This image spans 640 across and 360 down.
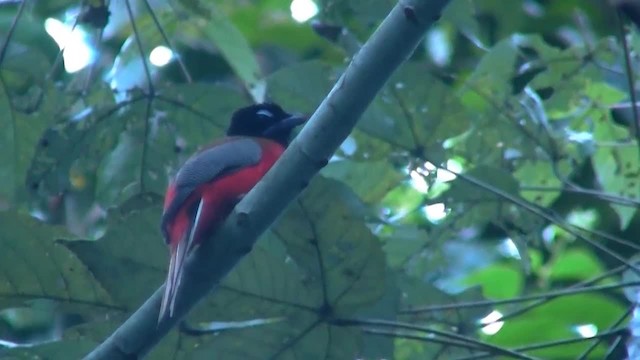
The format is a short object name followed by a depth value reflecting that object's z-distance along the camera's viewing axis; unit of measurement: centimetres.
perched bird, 627
